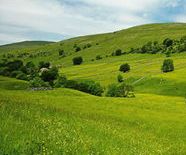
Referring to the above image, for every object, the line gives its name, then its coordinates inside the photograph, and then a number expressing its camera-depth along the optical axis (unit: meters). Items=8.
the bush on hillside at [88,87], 84.12
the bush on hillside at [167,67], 130.62
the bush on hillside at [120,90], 80.75
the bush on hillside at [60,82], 86.50
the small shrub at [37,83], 68.14
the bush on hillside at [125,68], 148.00
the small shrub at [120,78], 129.25
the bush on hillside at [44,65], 184.55
